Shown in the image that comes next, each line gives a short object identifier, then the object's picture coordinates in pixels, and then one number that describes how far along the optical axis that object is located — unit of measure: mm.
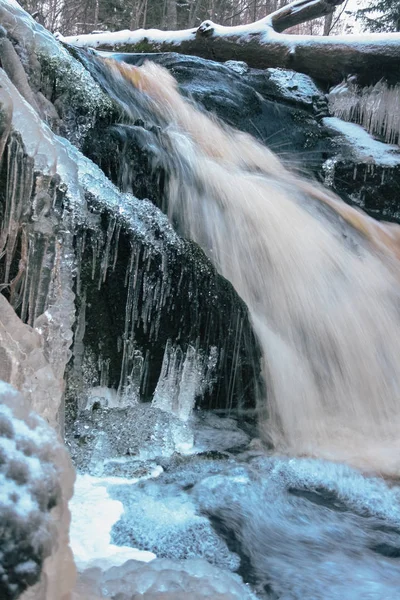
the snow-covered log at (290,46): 6910
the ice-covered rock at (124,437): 2619
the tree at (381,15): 15566
